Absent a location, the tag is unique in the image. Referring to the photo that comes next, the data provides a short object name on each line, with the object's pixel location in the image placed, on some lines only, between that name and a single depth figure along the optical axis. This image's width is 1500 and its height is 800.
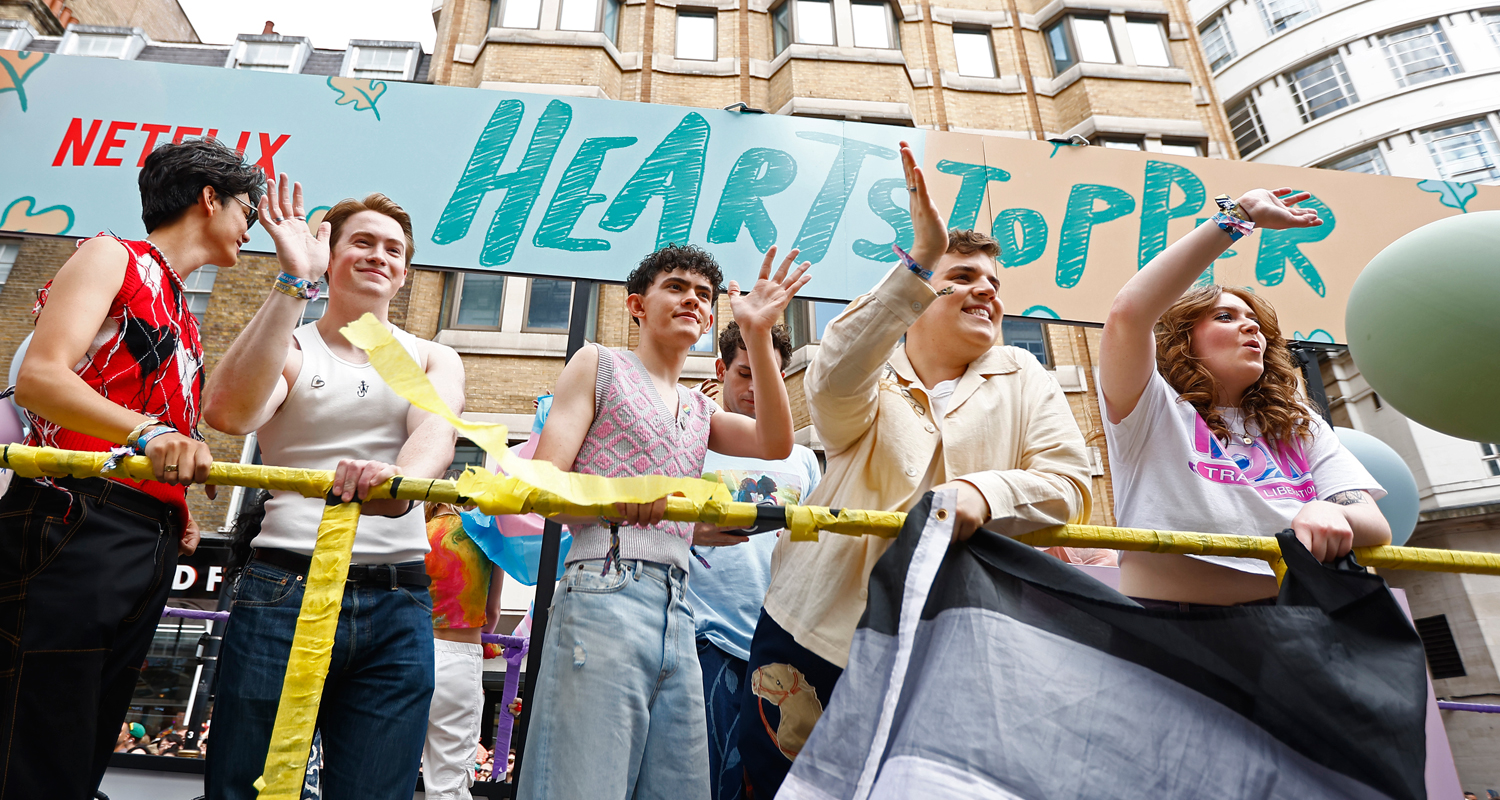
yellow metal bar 1.39
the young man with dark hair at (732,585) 2.23
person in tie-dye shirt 3.38
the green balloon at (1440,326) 2.22
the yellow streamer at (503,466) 1.23
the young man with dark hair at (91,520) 1.41
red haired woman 1.77
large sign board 4.01
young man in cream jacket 1.66
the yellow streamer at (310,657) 1.27
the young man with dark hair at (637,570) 1.58
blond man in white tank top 1.61
